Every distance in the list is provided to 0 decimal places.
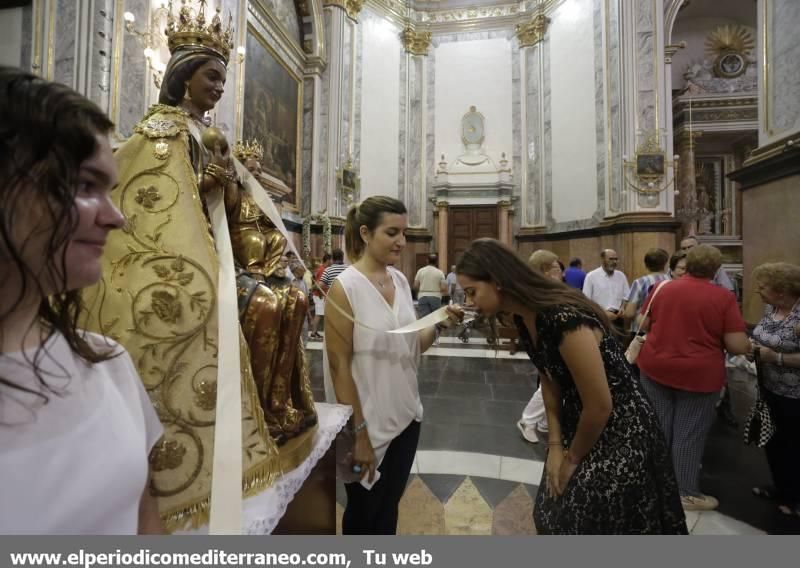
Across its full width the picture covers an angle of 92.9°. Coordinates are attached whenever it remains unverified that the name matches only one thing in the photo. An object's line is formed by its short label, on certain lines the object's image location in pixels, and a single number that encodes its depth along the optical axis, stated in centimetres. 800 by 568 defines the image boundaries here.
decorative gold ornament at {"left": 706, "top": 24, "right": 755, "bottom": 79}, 1338
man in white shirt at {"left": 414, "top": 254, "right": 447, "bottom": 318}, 643
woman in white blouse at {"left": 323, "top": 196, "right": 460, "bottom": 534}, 142
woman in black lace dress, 116
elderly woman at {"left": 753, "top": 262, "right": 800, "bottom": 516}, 232
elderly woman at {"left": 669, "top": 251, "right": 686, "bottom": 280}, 336
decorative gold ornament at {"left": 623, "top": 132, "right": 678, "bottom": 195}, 863
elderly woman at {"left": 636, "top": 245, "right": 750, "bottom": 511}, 226
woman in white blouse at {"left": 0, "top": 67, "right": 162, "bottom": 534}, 52
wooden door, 1320
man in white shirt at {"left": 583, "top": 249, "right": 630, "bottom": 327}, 482
